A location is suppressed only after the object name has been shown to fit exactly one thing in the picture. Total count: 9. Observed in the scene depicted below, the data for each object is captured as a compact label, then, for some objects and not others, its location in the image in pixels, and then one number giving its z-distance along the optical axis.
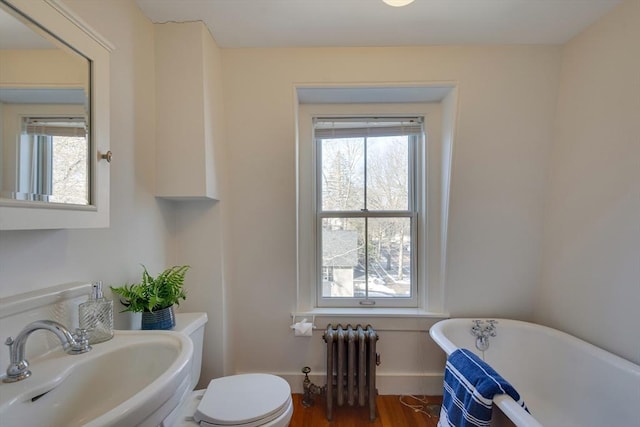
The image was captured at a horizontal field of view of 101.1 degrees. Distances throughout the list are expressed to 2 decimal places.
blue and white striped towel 1.00
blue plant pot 1.18
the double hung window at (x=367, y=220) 1.93
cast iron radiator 1.58
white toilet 1.05
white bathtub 1.14
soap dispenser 0.91
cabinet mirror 0.71
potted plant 1.14
